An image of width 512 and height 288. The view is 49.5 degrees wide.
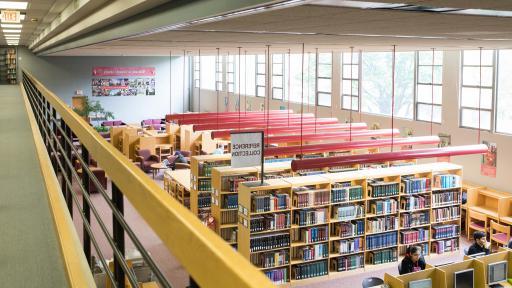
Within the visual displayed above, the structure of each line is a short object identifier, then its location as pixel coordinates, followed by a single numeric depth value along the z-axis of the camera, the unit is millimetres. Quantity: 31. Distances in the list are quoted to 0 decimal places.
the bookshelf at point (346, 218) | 8695
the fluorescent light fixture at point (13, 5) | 6629
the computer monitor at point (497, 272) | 7141
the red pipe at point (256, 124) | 11156
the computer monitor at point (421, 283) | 6656
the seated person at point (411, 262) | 7625
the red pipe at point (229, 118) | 11820
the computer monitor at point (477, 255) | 7527
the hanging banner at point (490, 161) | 10930
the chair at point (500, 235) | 10070
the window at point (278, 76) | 18594
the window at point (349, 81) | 14805
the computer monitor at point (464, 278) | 6906
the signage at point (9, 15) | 7460
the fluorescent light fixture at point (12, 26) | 10304
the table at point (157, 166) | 15633
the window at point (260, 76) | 19966
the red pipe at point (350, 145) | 8555
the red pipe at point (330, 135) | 9844
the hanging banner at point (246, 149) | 8430
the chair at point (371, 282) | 7391
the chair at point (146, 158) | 16656
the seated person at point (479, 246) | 8070
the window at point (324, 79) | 16062
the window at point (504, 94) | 10750
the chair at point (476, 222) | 10734
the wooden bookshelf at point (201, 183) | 10625
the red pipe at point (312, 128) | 10966
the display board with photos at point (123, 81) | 24859
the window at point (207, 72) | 24867
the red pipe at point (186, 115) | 12000
